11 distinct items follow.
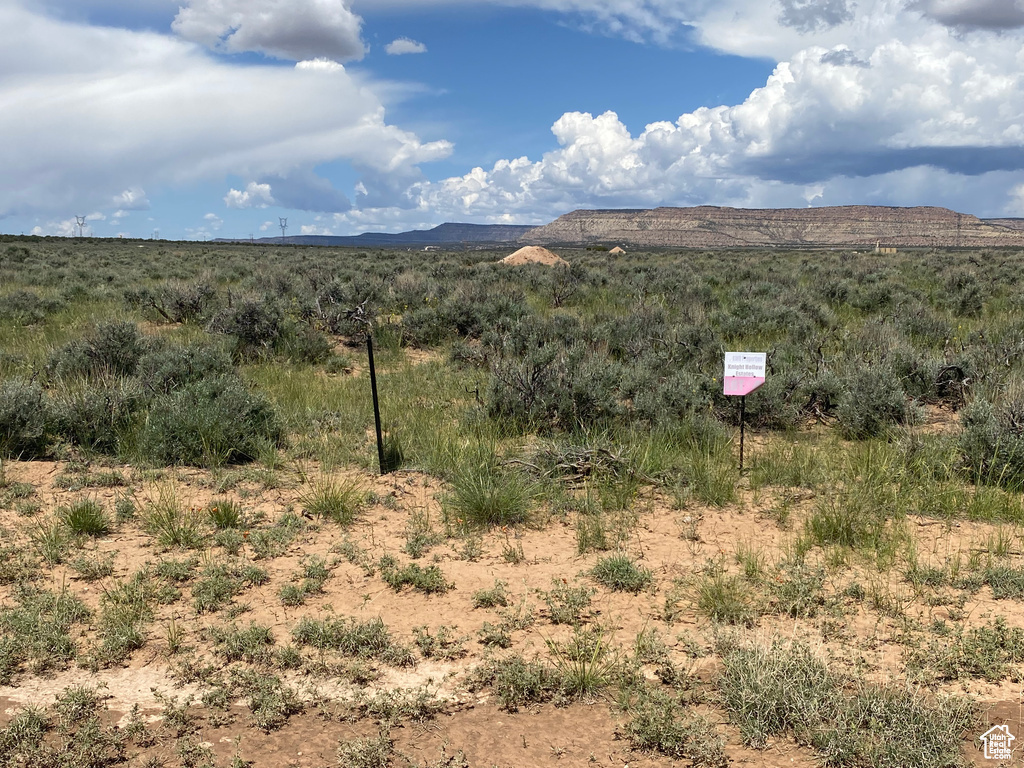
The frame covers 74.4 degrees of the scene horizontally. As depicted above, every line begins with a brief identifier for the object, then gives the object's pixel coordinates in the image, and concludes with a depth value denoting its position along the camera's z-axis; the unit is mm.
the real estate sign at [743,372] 6559
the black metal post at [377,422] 6441
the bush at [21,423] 6715
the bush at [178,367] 8300
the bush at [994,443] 6152
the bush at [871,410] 7723
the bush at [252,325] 11602
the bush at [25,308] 13172
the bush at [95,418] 6965
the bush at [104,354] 8938
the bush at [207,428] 6738
